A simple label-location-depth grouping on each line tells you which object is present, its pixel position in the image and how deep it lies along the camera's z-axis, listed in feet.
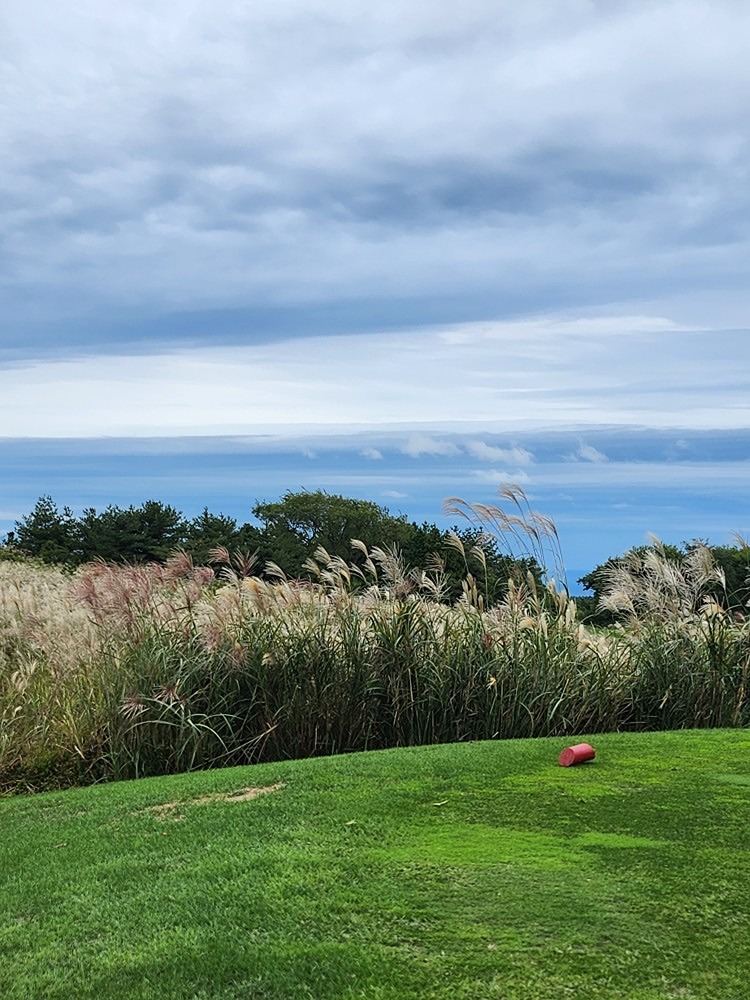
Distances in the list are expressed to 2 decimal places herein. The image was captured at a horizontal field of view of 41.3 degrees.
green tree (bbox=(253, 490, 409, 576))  76.28
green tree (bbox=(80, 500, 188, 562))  67.72
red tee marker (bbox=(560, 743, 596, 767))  18.57
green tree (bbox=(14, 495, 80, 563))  70.74
